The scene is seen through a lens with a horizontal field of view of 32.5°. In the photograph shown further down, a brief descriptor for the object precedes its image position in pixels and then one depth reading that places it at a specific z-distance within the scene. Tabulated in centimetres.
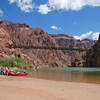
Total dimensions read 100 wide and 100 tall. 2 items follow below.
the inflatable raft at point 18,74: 2207
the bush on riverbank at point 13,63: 4226
